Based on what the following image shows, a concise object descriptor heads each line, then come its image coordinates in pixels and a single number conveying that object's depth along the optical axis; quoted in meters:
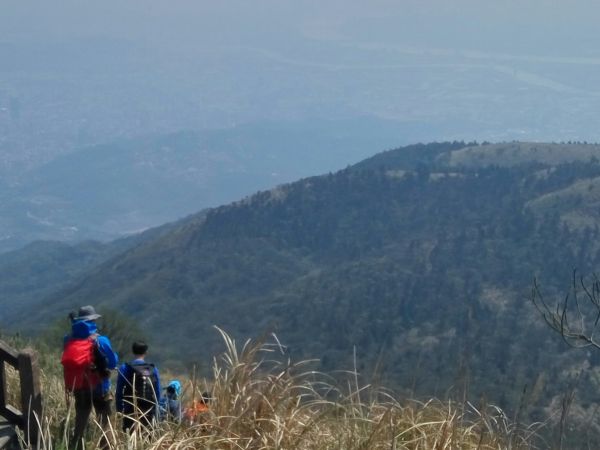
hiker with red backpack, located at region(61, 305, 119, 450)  6.87
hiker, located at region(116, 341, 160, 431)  6.84
